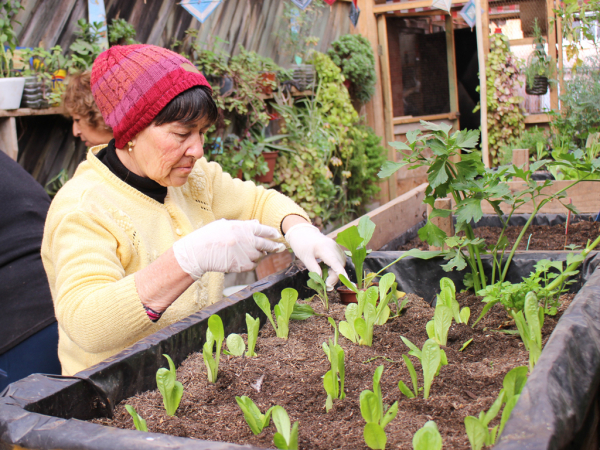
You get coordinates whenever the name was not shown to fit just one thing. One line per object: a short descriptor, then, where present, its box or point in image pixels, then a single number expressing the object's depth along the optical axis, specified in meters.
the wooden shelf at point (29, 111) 2.12
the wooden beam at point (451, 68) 6.06
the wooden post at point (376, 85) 5.73
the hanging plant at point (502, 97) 5.34
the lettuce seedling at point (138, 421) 0.83
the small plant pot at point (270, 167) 3.77
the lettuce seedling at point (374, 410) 0.77
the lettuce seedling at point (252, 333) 1.17
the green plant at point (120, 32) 2.75
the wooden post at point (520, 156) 3.01
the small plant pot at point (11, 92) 2.07
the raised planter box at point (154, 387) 0.65
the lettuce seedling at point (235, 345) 1.15
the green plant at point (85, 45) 2.49
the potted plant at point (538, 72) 4.92
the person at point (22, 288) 1.70
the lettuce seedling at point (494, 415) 0.69
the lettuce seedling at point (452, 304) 1.25
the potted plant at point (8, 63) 2.08
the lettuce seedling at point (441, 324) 1.14
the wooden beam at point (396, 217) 2.24
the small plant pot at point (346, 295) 1.48
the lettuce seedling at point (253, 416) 0.82
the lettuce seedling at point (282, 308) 1.28
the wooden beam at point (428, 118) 6.00
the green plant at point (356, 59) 5.14
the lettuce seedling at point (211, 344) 1.04
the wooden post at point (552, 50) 5.18
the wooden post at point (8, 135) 2.14
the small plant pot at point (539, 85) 4.98
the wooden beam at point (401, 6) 5.61
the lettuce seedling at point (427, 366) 0.91
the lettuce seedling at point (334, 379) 0.91
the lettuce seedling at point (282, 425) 0.72
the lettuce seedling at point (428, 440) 0.67
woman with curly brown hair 2.05
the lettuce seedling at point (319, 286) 1.46
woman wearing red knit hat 1.21
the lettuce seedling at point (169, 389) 0.91
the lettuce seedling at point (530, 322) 1.04
